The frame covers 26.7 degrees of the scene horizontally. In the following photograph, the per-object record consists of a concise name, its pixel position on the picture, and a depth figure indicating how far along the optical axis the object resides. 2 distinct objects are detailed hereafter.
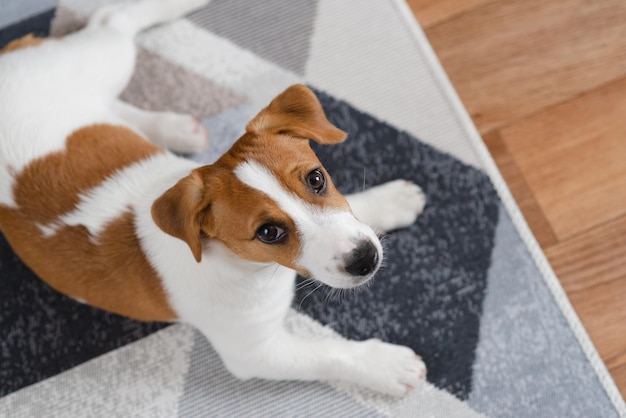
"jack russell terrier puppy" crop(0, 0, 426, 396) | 0.88
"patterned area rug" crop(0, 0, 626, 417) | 1.05
